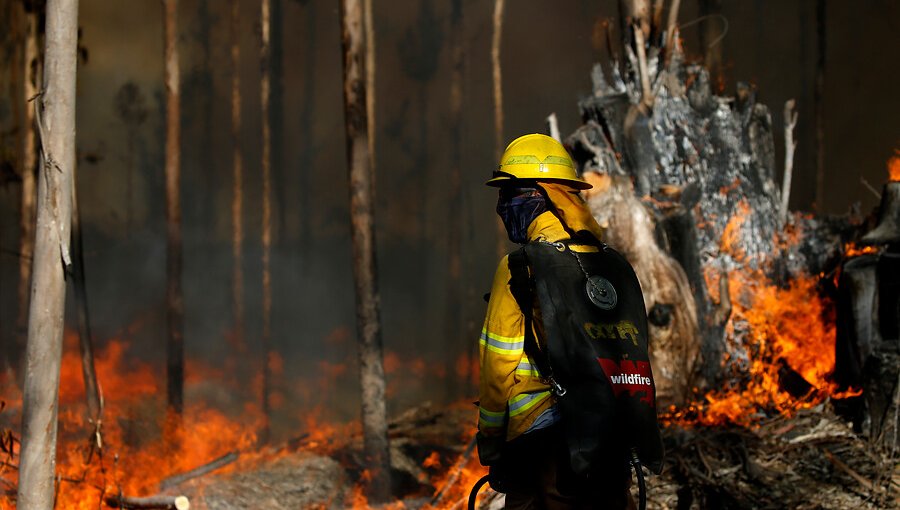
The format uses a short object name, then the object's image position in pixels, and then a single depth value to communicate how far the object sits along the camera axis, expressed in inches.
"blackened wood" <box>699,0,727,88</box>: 637.9
